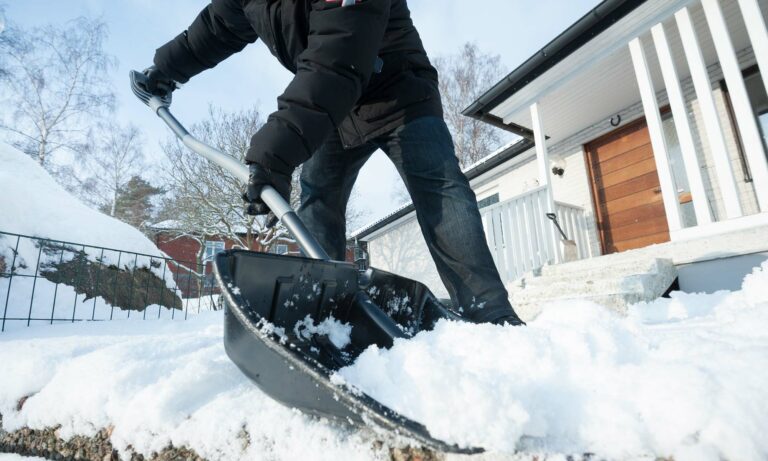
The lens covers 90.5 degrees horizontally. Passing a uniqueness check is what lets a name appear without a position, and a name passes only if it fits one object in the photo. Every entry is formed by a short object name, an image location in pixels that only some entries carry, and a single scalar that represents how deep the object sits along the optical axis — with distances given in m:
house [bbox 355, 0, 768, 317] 2.88
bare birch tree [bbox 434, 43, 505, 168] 13.18
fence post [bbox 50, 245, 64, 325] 3.72
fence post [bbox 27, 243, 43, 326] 3.47
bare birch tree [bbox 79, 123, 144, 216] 16.09
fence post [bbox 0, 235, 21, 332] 3.30
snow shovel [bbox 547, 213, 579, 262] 4.76
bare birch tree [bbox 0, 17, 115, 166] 12.79
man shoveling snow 1.07
